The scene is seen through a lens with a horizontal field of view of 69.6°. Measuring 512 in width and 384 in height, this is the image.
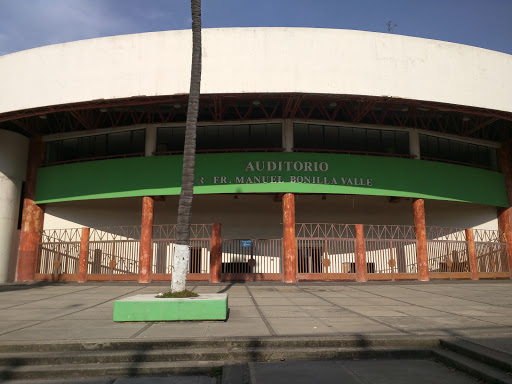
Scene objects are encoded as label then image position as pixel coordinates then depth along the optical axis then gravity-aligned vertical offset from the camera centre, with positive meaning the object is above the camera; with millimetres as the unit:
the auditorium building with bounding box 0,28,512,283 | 16219 +5700
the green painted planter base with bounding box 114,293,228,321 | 7484 -1085
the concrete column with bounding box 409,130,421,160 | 20047 +6099
